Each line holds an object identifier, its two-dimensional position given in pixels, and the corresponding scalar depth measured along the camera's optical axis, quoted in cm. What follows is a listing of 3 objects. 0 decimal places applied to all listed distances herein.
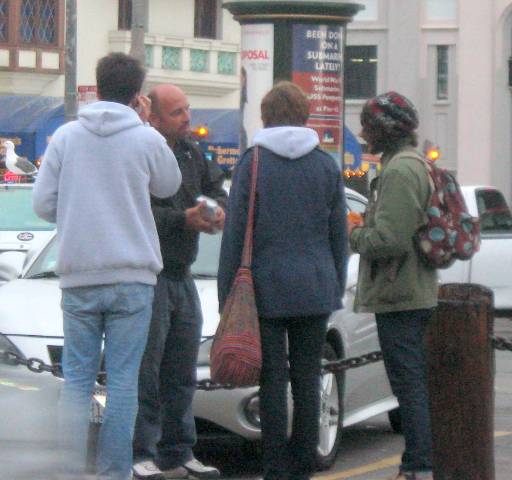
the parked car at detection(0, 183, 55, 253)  2182
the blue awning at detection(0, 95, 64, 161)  5323
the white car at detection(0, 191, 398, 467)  1058
